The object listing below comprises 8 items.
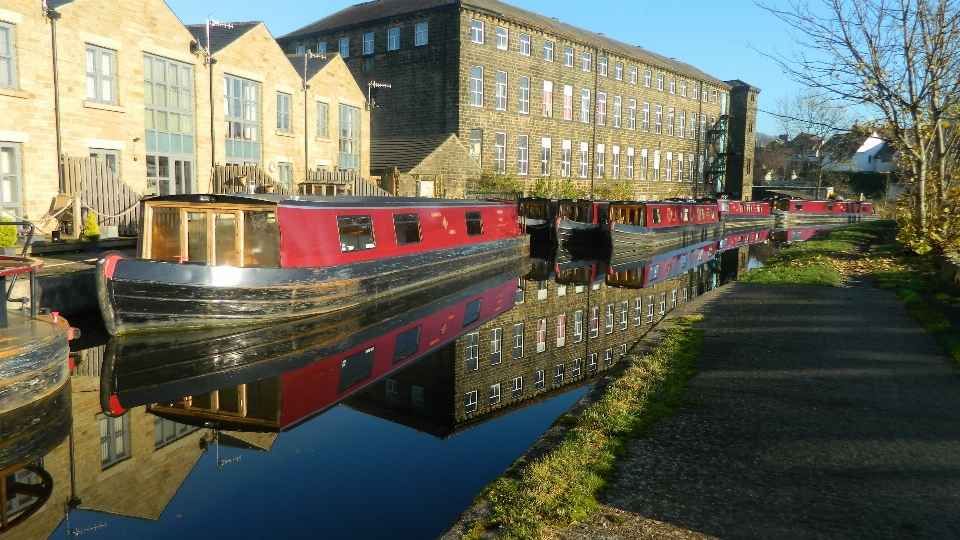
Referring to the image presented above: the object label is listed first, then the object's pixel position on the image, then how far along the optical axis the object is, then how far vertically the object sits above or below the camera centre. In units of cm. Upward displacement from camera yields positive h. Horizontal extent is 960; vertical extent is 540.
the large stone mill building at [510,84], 3141 +622
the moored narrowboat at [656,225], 2464 -57
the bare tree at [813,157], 5619 +488
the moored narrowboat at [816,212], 4228 -4
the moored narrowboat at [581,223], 2523 -50
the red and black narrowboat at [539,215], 2673 -24
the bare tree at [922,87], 1505 +278
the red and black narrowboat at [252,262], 983 -88
